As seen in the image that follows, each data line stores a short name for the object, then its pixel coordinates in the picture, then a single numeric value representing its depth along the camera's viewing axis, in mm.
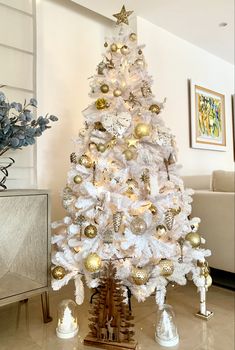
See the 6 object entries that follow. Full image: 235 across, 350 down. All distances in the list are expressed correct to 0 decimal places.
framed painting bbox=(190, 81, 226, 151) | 3270
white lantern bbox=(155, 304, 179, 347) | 1477
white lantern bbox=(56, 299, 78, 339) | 1564
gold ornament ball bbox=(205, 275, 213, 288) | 1768
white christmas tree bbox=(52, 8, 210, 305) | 1660
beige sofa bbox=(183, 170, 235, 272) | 2094
